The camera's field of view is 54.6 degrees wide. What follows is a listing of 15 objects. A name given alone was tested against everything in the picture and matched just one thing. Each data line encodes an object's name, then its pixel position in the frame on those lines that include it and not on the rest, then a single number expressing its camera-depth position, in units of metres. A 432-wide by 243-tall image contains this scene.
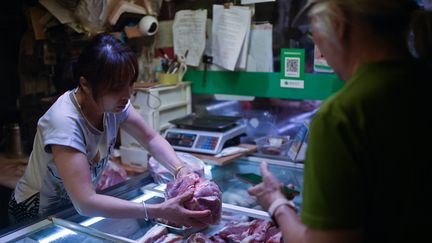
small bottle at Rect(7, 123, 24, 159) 2.71
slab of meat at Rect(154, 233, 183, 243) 1.43
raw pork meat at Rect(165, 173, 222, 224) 1.42
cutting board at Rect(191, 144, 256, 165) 2.11
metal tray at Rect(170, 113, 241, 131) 2.29
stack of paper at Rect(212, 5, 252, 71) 2.41
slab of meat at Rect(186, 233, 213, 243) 1.41
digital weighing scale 2.22
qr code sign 2.29
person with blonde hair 0.75
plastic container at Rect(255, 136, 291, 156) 2.27
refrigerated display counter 1.37
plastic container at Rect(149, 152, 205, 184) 1.81
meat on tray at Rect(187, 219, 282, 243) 1.42
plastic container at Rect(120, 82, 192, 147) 2.38
